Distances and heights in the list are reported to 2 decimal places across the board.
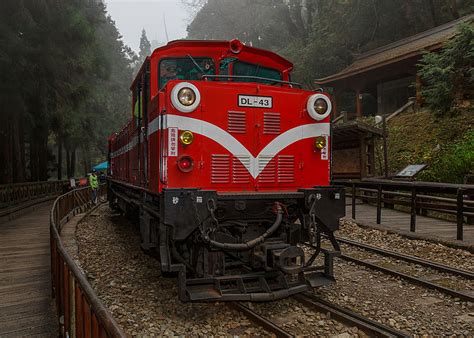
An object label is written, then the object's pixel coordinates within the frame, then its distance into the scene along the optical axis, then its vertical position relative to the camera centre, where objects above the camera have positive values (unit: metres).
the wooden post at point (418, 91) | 20.28 +3.94
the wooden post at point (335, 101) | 27.79 +4.78
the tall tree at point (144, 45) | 104.94 +33.25
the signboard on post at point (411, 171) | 13.67 -0.09
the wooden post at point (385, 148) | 14.59 +0.76
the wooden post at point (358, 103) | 25.08 +4.13
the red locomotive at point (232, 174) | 4.81 -0.05
